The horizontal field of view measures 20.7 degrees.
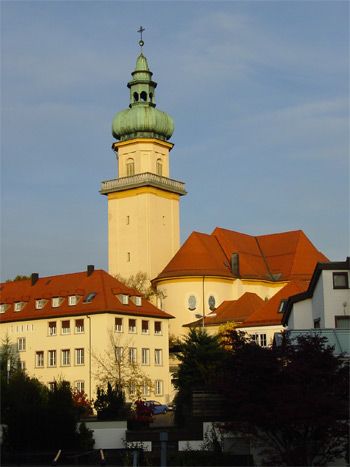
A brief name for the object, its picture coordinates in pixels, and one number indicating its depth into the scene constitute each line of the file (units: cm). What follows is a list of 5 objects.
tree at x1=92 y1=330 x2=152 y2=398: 7550
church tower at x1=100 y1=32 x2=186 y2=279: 10106
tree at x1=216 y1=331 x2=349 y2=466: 2362
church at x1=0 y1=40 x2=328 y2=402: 7912
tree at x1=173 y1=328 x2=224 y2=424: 4684
